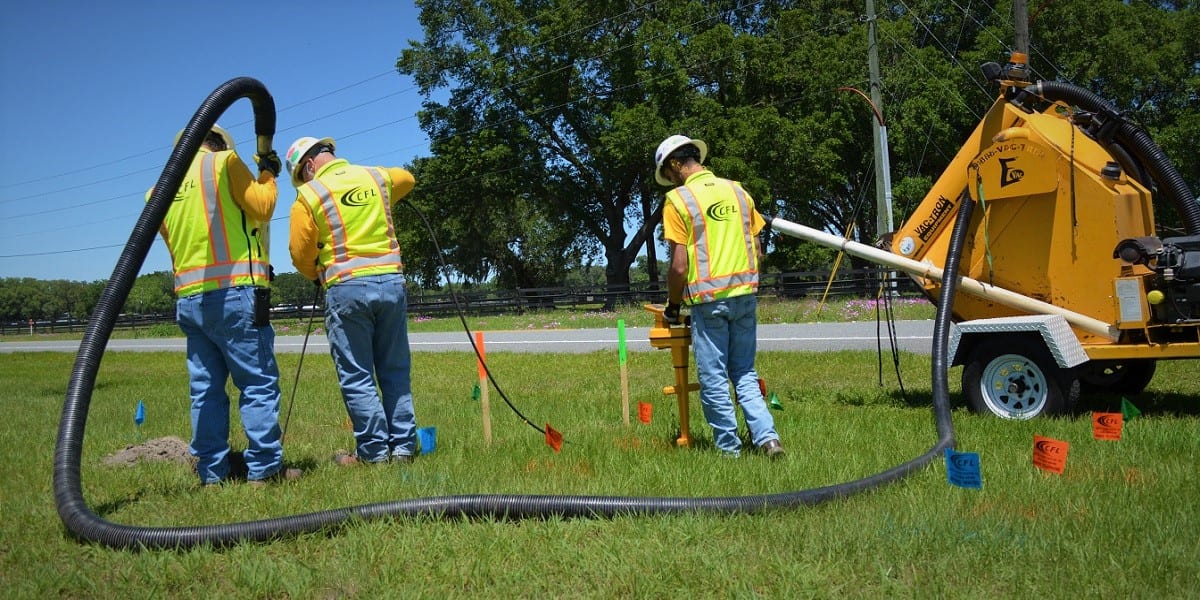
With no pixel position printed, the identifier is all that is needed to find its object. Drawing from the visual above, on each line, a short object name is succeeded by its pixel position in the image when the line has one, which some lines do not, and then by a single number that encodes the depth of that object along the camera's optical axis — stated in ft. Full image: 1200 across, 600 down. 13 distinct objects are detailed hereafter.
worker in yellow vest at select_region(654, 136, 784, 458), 18.03
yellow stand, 19.63
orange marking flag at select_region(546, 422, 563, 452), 19.77
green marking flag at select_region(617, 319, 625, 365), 22.11
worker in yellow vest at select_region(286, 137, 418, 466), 17.99
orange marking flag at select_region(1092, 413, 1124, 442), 18.01
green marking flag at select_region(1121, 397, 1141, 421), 20.35
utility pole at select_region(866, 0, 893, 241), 64.34
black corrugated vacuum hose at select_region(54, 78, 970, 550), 13.53
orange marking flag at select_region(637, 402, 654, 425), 23.11
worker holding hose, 17.03
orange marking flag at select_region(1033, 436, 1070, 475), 15.17
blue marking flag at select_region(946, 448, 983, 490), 14.40
